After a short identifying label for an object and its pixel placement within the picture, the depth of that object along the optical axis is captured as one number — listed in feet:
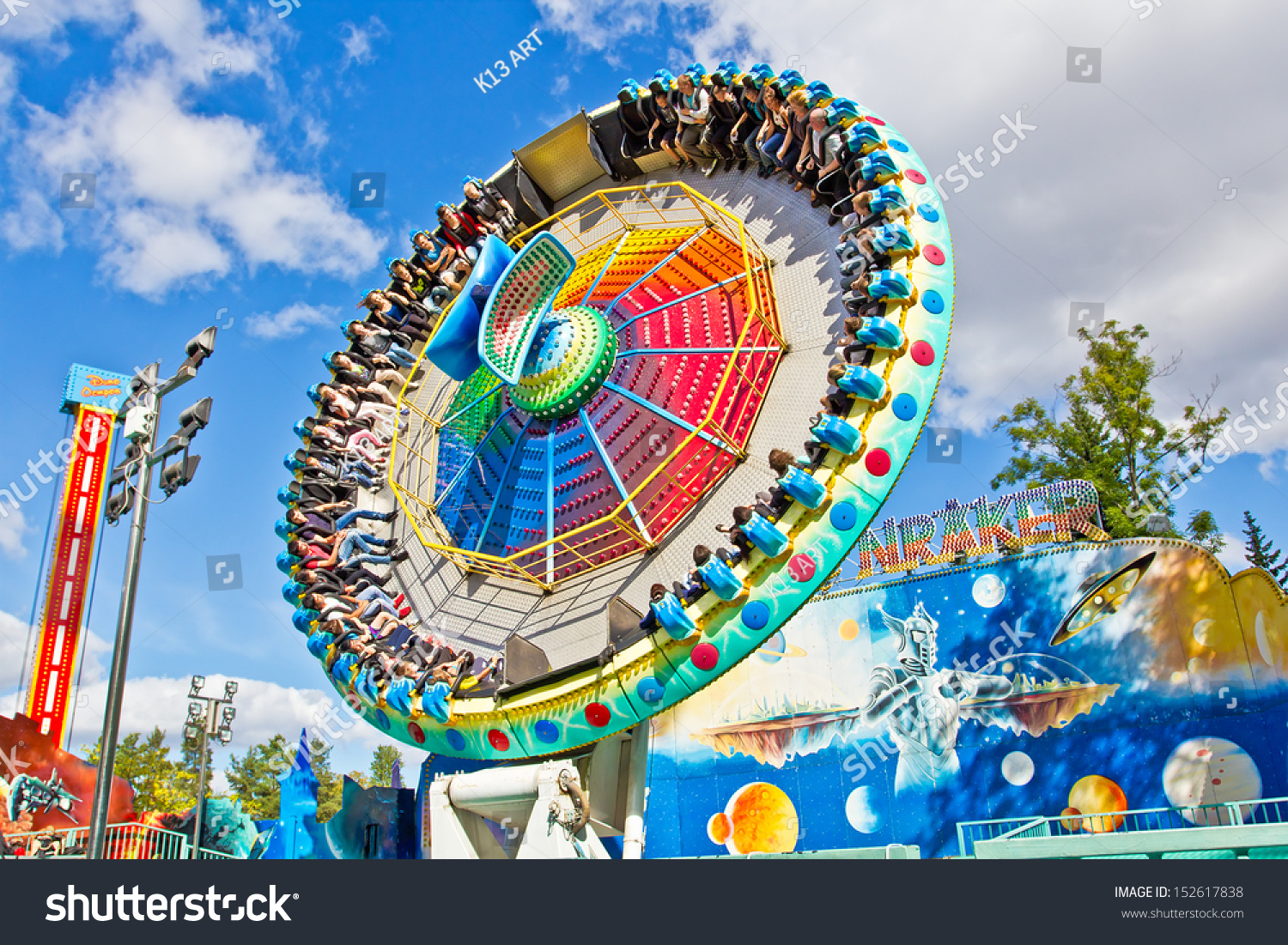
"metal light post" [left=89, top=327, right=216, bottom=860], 33.73
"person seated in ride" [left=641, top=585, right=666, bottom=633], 34.12
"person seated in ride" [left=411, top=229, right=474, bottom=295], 57.72
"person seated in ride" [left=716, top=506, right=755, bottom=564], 33.68
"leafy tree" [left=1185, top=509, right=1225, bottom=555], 86.38
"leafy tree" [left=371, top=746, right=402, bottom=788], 211.82
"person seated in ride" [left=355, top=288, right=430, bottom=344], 57.77
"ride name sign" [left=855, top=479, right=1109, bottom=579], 65.21
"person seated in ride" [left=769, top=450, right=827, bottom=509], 33.06
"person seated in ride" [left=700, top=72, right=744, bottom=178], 46.88
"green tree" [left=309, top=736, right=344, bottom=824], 186.09
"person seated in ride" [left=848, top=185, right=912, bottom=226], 38.29
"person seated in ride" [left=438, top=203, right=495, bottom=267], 57.88
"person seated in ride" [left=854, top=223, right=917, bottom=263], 36.96
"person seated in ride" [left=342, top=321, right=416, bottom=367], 57.21
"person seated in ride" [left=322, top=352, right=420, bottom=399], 56.24
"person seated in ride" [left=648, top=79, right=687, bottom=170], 49.55
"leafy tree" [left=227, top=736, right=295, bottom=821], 197.06
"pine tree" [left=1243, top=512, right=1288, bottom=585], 109.40
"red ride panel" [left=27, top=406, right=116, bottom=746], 109.91
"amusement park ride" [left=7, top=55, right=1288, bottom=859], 34.09
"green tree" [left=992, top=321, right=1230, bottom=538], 89.71
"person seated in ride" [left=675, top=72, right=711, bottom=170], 48.16
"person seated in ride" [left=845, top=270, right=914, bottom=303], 35.99
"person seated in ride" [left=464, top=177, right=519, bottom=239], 57.06
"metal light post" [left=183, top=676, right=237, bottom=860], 91.40
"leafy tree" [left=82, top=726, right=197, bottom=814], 164.35
